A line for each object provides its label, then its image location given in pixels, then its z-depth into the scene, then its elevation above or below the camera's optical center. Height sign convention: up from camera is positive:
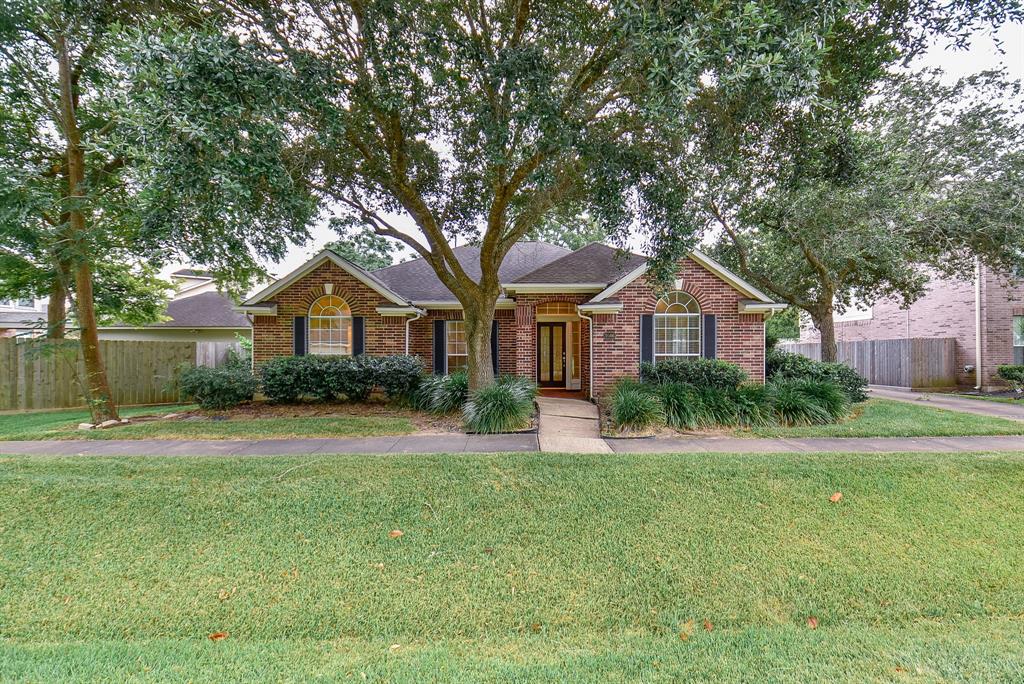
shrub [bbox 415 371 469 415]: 9.72 -1.17
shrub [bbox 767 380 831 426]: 8.62 -1.41
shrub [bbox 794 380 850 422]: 8.97 -1.23
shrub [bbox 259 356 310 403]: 10.66 -0.86
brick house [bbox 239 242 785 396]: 11.49 +0.78
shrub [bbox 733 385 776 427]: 8.48 -1.37
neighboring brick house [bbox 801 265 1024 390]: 15.43 +0.64
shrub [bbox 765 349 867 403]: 11.13 -0.90
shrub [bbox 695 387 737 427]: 8.34 -1.35
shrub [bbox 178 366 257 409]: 10.38 -0.98
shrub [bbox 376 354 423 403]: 10.93 -0.87
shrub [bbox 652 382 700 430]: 8.17 -1.28
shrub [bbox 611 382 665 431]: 8.02 -1.34
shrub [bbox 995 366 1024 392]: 14.23 -1.30
